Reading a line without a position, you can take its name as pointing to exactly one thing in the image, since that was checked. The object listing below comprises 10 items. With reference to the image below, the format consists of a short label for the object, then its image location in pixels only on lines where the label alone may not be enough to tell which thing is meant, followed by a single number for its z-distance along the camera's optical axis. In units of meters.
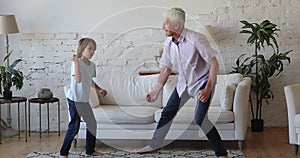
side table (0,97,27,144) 5.71
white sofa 5.14
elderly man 4.20
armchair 4.85
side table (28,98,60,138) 5.81
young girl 4.59
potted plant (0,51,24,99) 5.84
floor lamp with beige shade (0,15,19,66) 5.93
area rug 4.93
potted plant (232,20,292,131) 5.90
